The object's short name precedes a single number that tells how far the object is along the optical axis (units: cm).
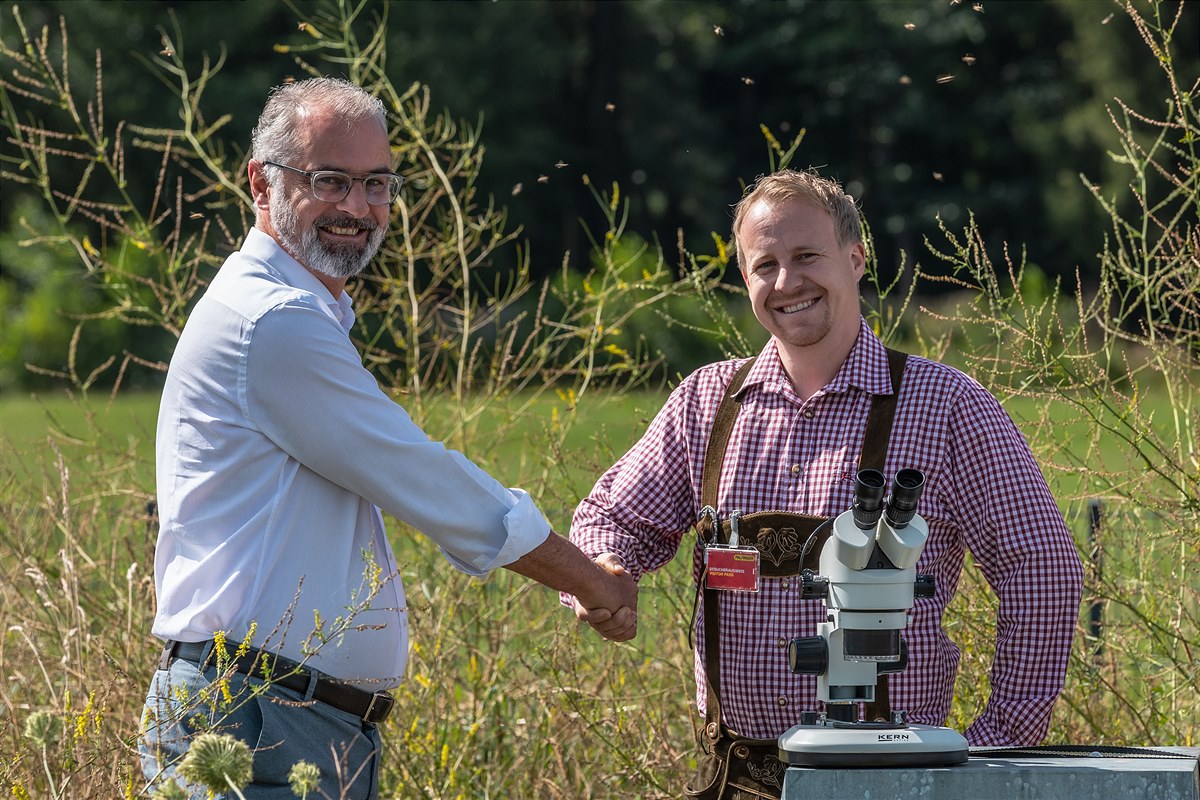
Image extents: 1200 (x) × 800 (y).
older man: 562
